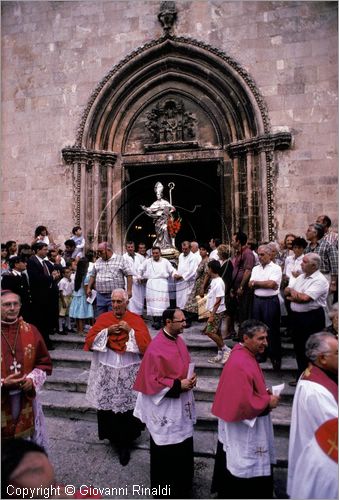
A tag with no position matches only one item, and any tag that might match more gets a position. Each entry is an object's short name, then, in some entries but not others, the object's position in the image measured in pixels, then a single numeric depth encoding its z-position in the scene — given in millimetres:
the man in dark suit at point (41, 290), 6535
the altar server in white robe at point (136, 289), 8266
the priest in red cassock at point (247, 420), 3088
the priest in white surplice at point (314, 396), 2719
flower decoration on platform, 9141
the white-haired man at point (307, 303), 4715
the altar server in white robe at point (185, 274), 8266
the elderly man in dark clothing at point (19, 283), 6082
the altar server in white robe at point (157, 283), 7711
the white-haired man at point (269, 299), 5344
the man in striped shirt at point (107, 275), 6289
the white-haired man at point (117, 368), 4352
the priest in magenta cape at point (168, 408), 3590
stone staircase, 4492
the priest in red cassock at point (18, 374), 3361
